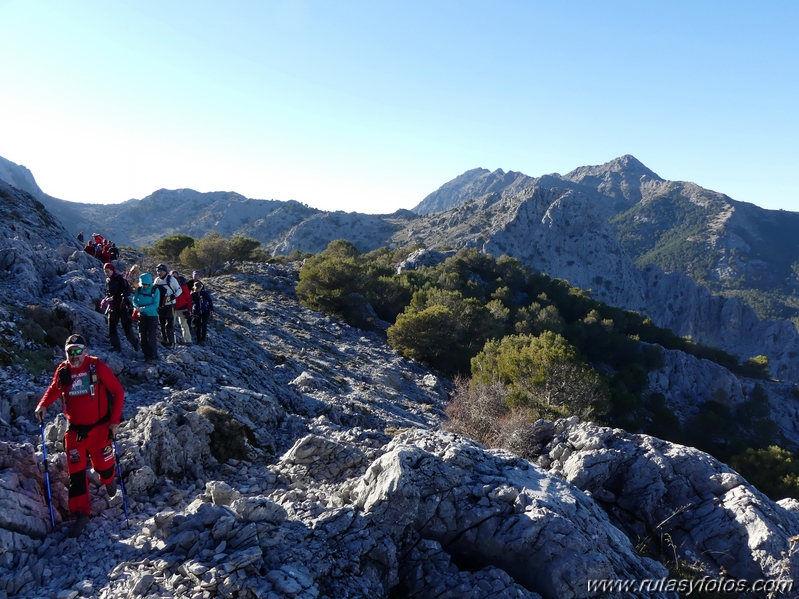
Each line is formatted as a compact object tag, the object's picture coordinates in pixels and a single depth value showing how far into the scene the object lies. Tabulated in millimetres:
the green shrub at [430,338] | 28312
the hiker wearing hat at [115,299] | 10438
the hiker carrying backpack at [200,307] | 13801
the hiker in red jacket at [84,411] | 5672
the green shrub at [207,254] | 41969
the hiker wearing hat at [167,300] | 11542
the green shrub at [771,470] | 20483
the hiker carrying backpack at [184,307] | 12859
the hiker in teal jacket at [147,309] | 10297
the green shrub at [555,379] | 19750
